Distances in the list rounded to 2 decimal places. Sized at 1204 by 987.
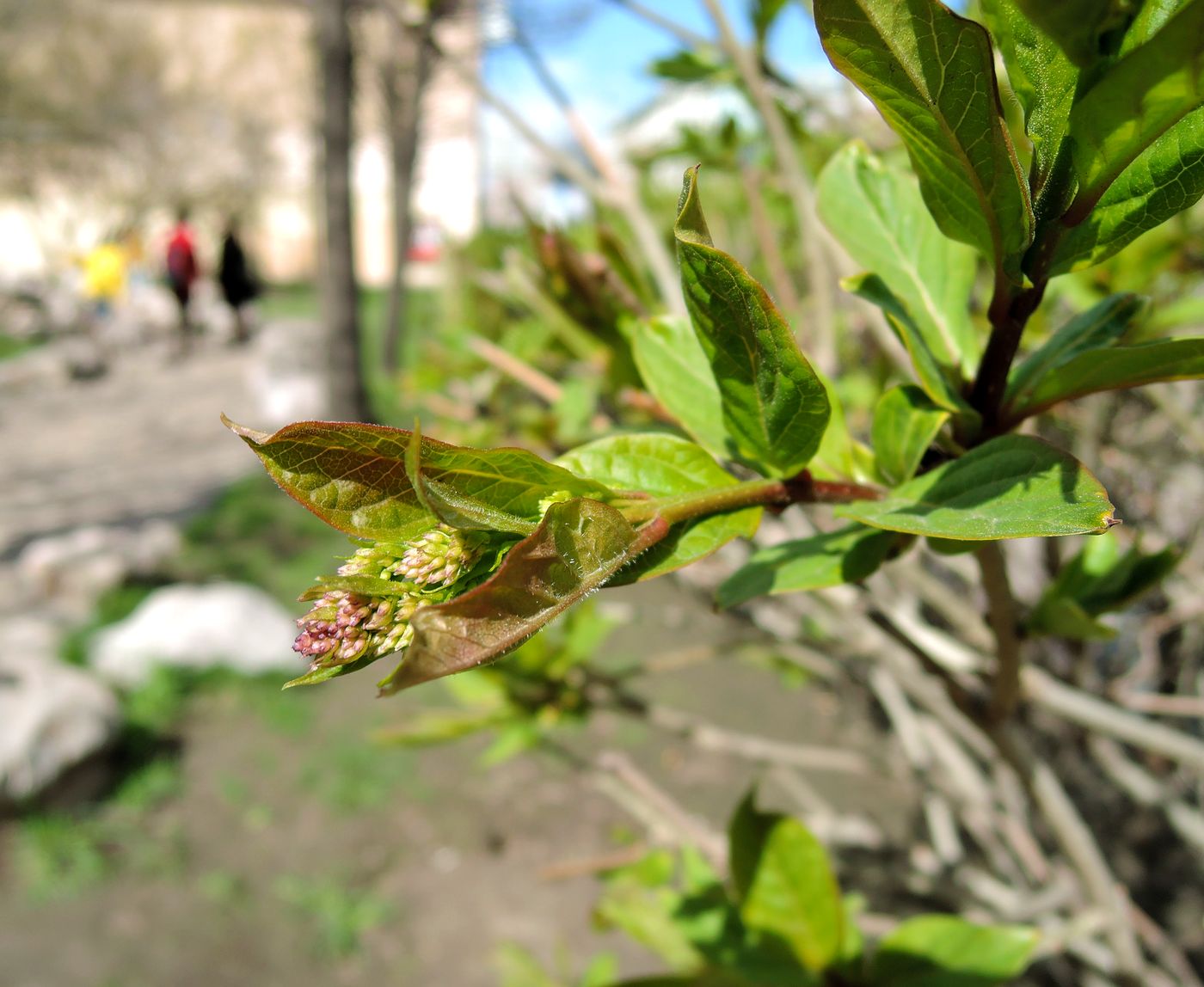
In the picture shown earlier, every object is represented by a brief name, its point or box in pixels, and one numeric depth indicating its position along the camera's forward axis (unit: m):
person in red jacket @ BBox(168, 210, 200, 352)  12.13
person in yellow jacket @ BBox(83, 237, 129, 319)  13.46
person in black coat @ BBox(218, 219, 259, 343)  11.84
